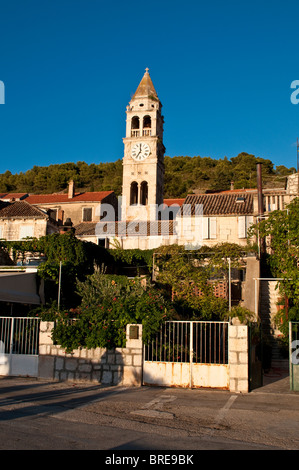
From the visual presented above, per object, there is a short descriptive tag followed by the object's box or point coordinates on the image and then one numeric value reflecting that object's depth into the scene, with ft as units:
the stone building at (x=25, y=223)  110.63
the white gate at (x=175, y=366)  38.50
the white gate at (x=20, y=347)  44.29
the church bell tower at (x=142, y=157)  146.72
